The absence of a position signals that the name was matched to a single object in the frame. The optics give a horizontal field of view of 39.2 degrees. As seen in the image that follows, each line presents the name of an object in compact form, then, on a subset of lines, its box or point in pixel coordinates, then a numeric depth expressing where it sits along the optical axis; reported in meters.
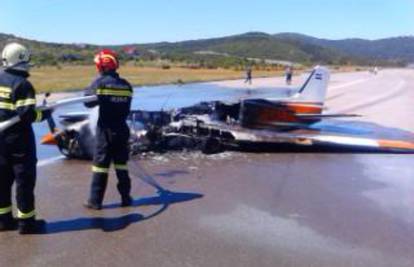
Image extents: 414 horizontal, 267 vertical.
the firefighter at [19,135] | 5.86
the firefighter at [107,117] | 7.00
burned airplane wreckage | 10.45
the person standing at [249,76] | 50.45
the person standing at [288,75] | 52.08
